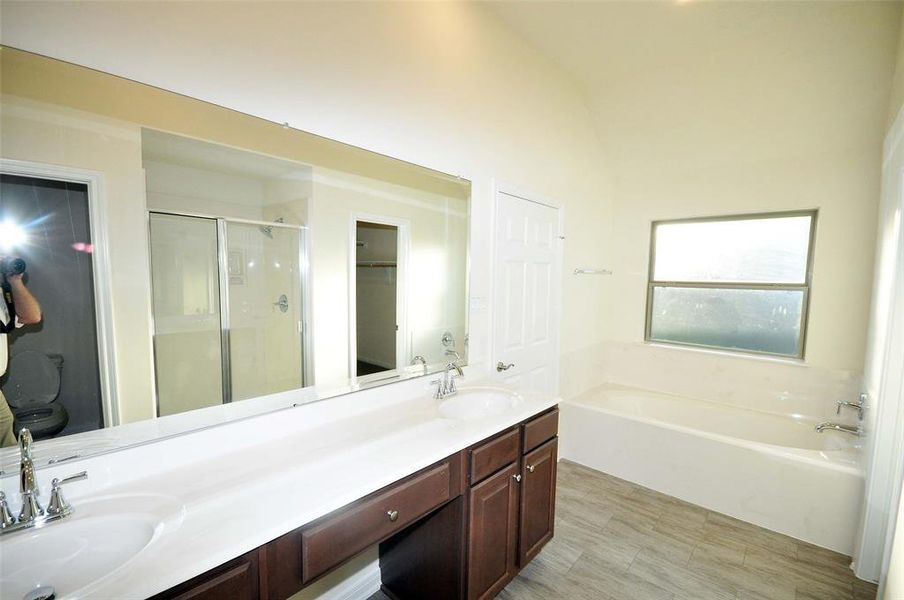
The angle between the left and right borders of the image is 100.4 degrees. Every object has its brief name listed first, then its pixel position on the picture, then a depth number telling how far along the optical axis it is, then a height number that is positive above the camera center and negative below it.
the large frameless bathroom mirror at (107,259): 0.93 +0.02
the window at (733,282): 2.97 -0.04
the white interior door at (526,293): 2.41 -0.14
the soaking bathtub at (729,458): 2.14 -1.21
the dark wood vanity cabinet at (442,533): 0.92 -0.84
